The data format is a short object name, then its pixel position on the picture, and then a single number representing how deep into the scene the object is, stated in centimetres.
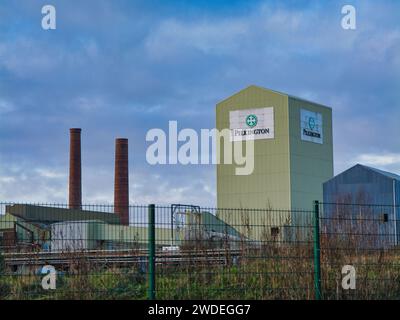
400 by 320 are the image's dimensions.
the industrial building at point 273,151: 6806
